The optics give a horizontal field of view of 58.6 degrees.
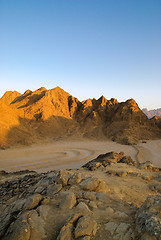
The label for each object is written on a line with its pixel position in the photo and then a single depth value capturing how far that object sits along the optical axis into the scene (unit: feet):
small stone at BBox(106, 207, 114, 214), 11.72
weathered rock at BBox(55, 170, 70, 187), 17.54
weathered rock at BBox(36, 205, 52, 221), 11.53
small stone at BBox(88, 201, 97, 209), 12.64
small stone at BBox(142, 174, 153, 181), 20.95
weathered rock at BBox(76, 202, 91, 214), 11.69
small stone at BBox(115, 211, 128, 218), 11.01
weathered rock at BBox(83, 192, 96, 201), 14.12
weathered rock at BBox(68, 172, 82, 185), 17.69
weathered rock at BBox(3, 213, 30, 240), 9.57
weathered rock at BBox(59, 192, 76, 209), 12.69
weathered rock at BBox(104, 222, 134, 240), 8.89
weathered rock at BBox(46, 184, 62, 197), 15.66
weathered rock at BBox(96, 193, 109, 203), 13.88
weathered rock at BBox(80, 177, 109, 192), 15.93
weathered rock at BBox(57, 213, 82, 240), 9.25
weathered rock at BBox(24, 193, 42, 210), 13.25
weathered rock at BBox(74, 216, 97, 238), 9.29
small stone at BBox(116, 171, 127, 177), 21.78
